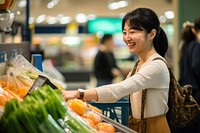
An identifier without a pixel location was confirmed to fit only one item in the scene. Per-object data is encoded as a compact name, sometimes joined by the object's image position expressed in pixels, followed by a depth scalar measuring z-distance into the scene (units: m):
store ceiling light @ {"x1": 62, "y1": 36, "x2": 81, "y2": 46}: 26.45
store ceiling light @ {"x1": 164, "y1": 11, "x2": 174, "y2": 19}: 21.95
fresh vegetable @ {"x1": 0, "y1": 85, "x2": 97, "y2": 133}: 1.76
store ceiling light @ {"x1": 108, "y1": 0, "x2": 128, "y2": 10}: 18.39
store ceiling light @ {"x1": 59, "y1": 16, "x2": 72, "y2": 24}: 26.41
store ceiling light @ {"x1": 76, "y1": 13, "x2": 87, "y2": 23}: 24.75
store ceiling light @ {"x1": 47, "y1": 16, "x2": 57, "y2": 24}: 26.52
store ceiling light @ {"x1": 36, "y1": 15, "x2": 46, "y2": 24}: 25.36
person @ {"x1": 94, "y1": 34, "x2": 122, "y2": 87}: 8.82
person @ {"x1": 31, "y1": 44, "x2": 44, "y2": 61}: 4.94
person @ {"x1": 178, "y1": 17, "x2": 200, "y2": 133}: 5.33
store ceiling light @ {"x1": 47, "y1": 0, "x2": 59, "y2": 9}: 17.82
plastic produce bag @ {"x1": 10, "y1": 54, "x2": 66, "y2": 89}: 2.89
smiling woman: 2.70
